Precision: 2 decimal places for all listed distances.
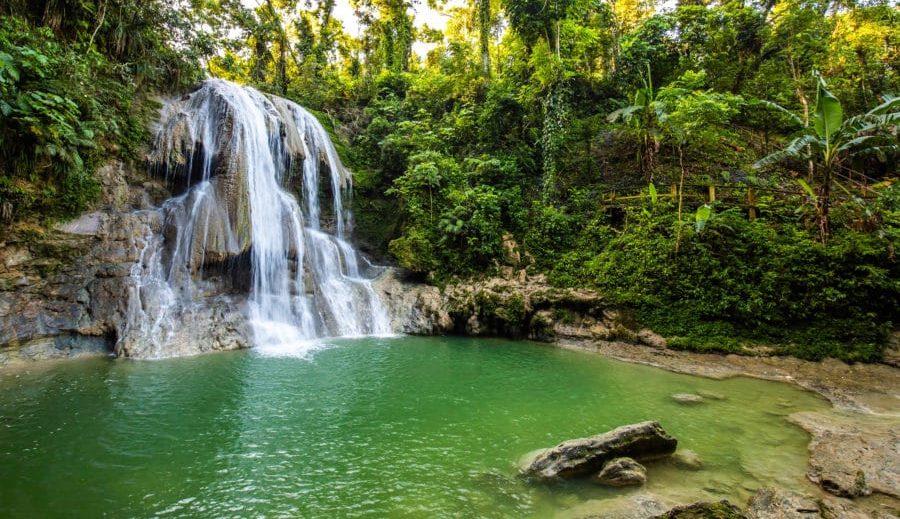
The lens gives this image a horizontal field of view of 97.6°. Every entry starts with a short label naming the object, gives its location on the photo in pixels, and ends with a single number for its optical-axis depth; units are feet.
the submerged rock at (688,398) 22.79
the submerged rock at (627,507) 12.12
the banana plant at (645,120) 42.06
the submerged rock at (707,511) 10.73
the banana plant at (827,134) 29.58
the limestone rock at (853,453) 13.34
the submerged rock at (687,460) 15.26
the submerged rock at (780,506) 11.61
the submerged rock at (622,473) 13.98
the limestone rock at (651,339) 34.02
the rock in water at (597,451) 14.60
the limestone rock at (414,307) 44.88
